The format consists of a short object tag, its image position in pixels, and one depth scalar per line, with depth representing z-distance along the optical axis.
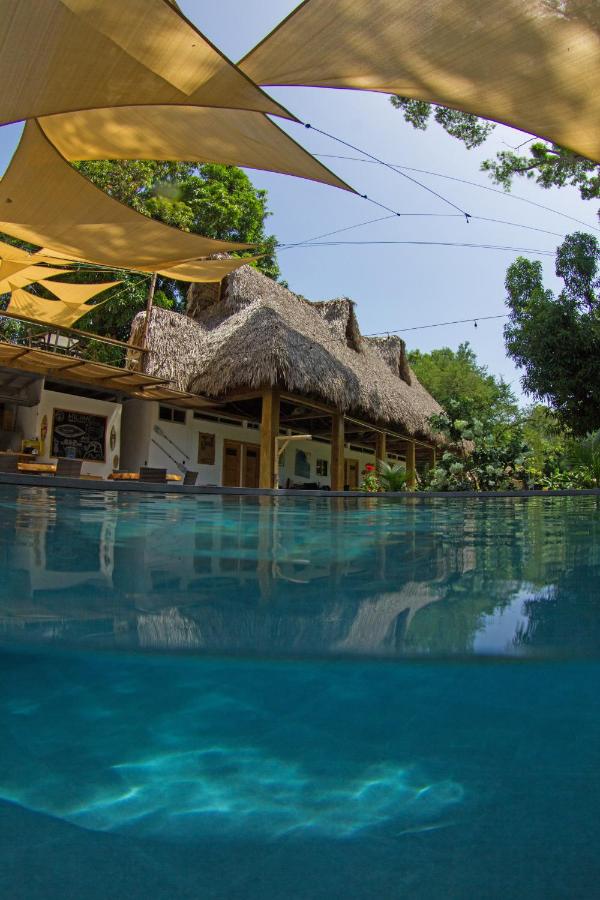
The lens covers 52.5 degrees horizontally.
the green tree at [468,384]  32.59
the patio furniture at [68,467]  10.27
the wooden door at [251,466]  16.00
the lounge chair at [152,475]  11.24
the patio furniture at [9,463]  9.72
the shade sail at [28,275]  11.16
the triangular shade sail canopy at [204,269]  9.74
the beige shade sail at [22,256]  9.16
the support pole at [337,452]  13.46
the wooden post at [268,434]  11.93
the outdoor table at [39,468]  10.99
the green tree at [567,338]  14.89
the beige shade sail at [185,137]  6.05
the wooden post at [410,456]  18.16
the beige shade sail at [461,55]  4.41
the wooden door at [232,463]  15.45
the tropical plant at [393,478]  12.45
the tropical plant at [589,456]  11.83
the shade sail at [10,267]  9.74
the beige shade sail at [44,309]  13.69
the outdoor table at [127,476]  12.31
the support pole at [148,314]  13.57
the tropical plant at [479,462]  11.20
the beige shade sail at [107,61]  4.19
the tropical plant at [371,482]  12.96
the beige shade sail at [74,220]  6.39
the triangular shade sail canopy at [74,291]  12.62
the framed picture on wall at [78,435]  12.71
